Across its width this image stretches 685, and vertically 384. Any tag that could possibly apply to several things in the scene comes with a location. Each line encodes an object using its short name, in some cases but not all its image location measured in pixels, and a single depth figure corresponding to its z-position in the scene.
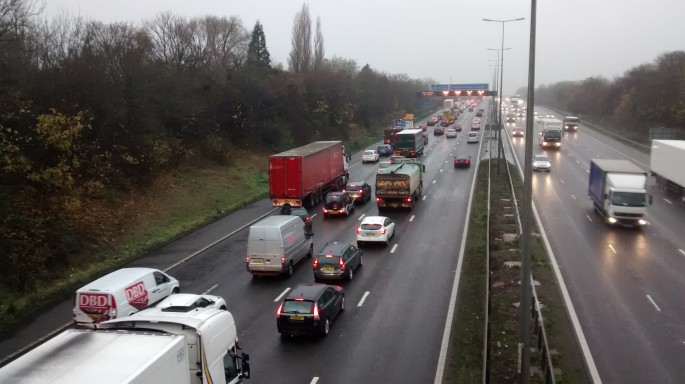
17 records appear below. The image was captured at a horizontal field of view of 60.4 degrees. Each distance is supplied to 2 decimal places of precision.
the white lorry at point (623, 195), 30.41
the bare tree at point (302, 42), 95.06
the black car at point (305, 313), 16.92
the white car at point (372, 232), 28.22
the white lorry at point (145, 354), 8.23
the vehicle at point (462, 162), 55.59
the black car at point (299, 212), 30.45
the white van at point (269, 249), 23.09
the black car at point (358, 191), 39.31
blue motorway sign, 130.25
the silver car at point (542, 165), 52.25
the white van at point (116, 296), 17.77
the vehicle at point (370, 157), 62.91
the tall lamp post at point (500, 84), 48.75
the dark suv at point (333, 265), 22.45
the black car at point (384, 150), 69.69
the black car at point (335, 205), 35.22
